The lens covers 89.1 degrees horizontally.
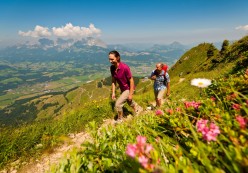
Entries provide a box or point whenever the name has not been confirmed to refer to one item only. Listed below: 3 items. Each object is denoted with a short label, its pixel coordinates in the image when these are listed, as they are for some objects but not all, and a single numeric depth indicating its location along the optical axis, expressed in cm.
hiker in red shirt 513
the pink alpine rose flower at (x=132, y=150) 94
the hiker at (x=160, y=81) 622
